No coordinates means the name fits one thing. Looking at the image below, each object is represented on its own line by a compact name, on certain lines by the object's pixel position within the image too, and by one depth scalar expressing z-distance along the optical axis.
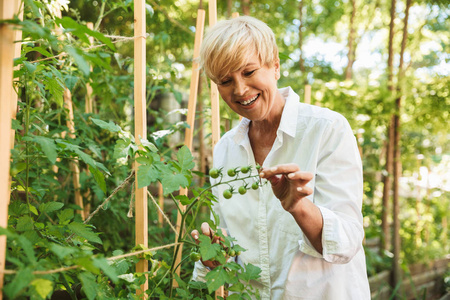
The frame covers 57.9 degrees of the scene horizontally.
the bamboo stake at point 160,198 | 2.21
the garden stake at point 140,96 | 1.28
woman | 1.23
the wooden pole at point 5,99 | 0.68
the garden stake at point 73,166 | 1.76
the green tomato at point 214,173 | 1.07
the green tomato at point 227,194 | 1.05
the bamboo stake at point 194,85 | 1.75
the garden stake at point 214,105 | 1.75
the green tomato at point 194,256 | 1.07
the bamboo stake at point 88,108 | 1.96
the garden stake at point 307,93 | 2.49
